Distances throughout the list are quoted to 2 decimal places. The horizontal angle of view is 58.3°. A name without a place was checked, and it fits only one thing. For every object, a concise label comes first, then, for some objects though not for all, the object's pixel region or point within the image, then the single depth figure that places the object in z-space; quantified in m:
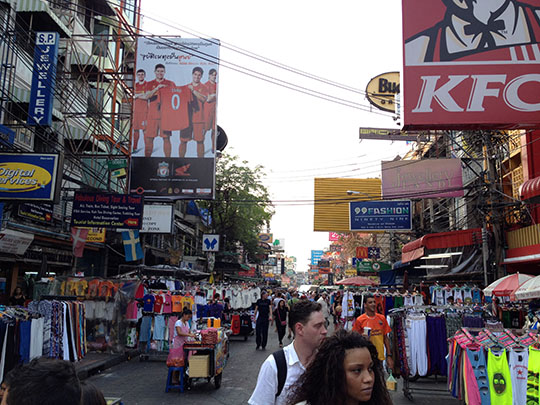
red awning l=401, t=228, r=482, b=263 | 18.33
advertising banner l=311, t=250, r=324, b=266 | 157.32
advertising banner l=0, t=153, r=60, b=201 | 12.13
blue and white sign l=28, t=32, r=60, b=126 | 16.95
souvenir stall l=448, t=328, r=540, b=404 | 6.34
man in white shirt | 3.42
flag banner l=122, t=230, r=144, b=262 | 20.22
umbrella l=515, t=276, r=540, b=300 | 10.90
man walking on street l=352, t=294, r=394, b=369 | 8.60
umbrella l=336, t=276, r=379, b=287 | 27.81
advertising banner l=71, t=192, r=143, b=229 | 17.30
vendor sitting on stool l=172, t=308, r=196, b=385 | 10.52
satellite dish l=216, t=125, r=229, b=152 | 37.42
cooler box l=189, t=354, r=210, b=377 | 10.05
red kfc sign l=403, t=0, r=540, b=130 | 12.91
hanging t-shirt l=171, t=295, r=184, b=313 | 15.22
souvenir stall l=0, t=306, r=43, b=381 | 7.75
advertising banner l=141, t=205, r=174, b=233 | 25.05
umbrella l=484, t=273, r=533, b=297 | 12.70
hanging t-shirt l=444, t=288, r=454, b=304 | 18.24
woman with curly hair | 2.66
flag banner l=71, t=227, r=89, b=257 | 18.08
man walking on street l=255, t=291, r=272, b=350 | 16.39
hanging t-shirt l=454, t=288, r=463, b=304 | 18.11
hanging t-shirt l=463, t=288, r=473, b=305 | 17.97
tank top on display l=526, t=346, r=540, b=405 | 6.15
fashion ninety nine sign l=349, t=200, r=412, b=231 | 27.66
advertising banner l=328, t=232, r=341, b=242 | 93.31
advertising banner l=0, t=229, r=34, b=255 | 15.62
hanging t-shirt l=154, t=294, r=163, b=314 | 15.13
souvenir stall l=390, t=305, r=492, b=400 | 9.35
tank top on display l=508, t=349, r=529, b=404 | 6.49
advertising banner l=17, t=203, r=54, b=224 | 17.28
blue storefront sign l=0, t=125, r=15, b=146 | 14.06
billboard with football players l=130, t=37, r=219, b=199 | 26.00
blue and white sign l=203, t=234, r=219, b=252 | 34.08
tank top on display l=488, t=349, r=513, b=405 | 6.56
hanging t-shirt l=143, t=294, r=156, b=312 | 15.12
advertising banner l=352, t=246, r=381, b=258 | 36.50
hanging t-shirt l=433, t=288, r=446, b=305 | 18.39
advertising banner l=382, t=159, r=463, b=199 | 22.31
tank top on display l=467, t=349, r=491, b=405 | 6.80
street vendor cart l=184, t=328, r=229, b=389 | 10.08
